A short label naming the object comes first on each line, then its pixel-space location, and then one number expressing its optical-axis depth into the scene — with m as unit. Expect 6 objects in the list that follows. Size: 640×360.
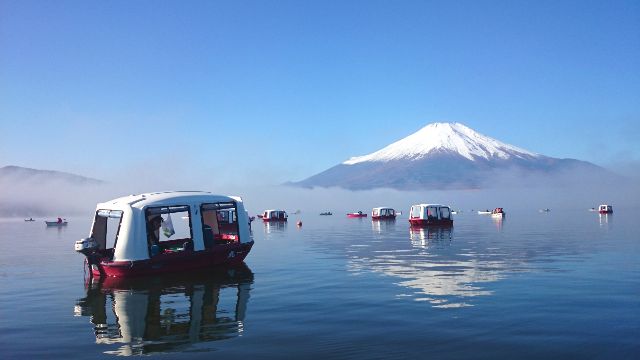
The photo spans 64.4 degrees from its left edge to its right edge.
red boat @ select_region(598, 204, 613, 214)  114.69
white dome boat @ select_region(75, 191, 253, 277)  20.72
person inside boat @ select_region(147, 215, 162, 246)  22.97
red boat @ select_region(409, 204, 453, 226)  62.31
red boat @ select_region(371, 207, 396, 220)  90.46
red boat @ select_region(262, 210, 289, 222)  95.75
